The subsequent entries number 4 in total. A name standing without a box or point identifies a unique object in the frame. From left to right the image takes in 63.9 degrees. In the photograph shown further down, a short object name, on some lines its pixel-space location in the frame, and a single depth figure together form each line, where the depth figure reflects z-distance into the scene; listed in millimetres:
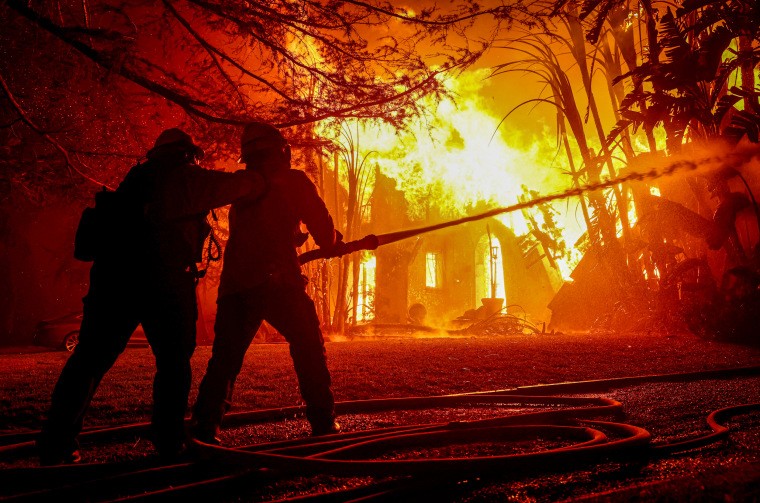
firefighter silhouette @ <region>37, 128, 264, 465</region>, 3277
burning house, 29531
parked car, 15422
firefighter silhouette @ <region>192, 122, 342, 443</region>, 3564
